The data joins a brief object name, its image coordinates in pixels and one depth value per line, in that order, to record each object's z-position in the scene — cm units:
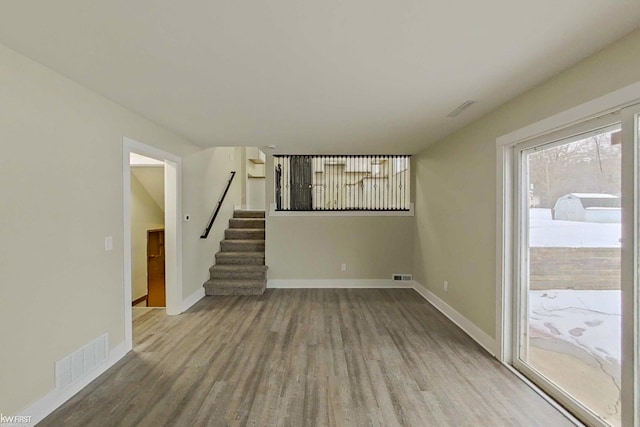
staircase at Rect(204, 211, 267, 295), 482
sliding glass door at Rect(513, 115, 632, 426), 181
